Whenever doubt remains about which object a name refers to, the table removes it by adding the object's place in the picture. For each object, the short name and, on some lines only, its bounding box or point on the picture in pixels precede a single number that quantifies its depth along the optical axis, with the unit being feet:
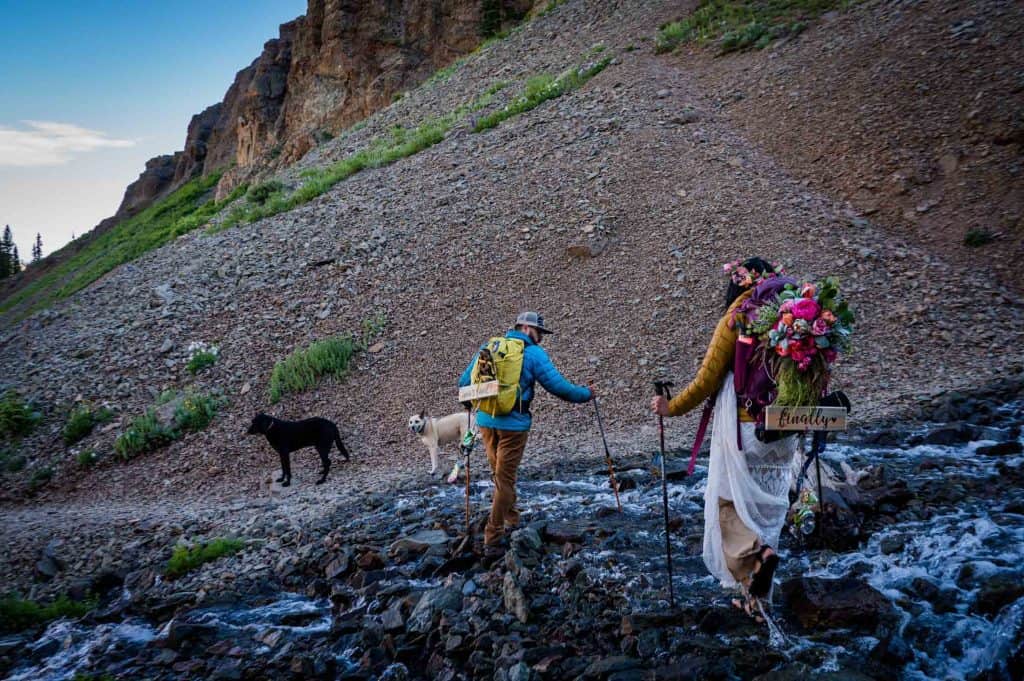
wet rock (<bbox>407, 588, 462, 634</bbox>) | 15.84
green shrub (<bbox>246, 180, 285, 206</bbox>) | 71.15
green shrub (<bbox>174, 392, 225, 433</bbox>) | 36.35
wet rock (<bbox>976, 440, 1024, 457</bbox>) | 21.21
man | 18.88
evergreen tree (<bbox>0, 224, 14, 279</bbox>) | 205.85
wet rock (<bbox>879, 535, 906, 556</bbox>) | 16.08
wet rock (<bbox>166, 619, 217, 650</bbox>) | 17.13
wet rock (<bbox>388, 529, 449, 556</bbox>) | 20.21
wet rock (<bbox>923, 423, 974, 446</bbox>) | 23.08
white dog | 29.50
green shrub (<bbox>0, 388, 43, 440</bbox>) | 38.06
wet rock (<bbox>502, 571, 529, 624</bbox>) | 15.44
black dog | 30.63
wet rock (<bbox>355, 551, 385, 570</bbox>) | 19.51
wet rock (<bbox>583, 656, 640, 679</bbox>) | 12.89
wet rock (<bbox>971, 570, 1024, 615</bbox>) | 13.32
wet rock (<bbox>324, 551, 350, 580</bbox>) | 19.49
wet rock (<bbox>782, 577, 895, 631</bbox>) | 13.48
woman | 13.58
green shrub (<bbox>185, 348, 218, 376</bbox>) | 40.81
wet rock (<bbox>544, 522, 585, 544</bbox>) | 19.04
